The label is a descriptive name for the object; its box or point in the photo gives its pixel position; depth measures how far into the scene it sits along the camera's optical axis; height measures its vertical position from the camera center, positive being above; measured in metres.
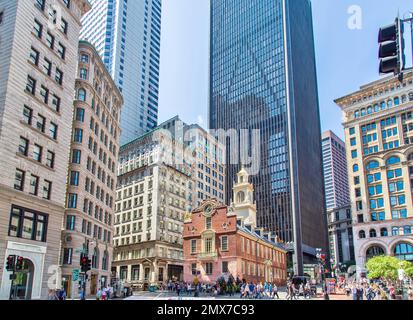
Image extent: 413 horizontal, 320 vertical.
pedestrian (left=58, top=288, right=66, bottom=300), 28.45 -1.66
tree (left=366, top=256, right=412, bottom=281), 42.94 +0.45
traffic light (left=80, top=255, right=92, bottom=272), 23.79 +0.48
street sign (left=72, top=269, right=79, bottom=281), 37.77 -0.30
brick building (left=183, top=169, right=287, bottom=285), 39.47 +2.38
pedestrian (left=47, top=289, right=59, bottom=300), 24.86 -1.53
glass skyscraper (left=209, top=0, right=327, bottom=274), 54.25 +29.39
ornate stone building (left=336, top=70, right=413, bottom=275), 55.44 +16.17
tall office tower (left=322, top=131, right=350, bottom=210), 186.88 +52.28
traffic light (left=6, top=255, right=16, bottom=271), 18.58 +0.38
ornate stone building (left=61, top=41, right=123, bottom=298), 43.44 +12.03
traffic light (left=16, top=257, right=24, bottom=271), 19.33 +0.44
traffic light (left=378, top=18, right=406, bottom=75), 6.40 +3.66
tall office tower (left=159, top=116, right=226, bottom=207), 61.81 +20.52
